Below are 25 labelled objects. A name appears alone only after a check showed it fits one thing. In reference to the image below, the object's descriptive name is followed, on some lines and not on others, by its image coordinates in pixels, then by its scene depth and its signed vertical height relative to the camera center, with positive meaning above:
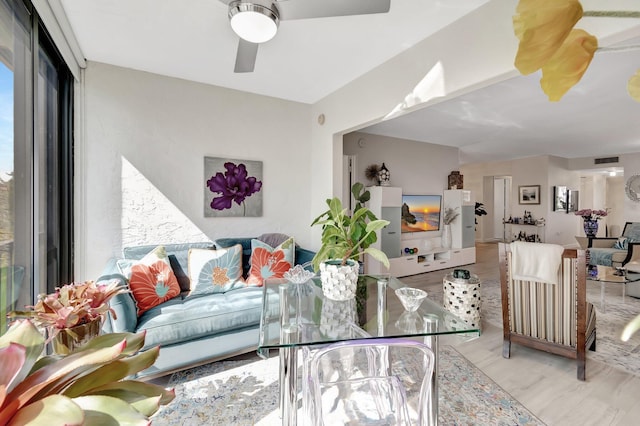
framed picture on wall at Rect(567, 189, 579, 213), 7.77 +0.31
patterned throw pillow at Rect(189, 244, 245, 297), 2.73 -0.55
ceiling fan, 1.68 +1.16
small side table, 2.86 -0.83
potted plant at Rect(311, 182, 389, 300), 1.64 -0.20
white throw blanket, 2.18 -0.37
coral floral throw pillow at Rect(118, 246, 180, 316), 2.34 -0.55
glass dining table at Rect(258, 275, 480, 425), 1.28 -0.53
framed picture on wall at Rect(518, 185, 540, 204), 7.41 +0.45
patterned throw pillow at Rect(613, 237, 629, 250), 4.95 -0.53
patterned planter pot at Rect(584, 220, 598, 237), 5.86 -0.29
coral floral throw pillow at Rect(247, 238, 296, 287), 2.96 -0.51
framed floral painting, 3.33 +0.27
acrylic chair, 0.98 -0.86
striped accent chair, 2.11 -0.76
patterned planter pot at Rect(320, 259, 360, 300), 1.63 -0.37
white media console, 4.80 -0.52
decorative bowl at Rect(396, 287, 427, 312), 1.45 -0.42
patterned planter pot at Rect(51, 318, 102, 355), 0.90 -0.39
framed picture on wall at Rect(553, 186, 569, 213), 7.39 +0.35
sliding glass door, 1.55 +0.33
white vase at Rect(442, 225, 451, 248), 5.88 -0.49
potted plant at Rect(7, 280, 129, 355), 0.90 -0.32
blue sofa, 2.06 -0.83
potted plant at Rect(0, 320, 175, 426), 0.34 -0.23
